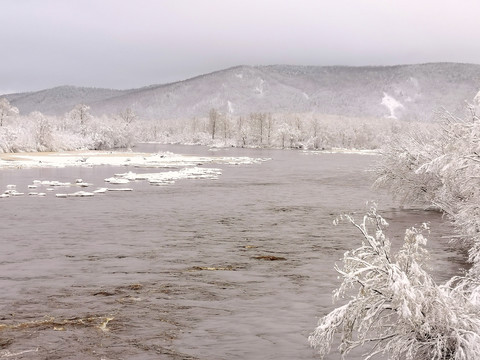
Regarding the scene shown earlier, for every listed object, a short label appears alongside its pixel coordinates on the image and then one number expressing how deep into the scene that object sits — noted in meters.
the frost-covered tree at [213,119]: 181.75
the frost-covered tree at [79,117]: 130.52
